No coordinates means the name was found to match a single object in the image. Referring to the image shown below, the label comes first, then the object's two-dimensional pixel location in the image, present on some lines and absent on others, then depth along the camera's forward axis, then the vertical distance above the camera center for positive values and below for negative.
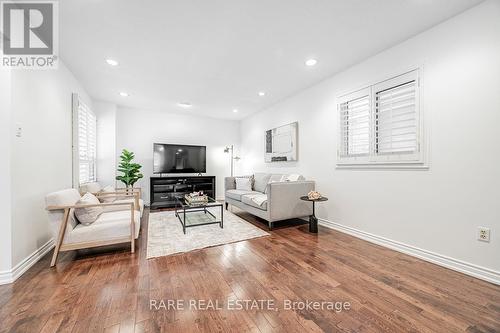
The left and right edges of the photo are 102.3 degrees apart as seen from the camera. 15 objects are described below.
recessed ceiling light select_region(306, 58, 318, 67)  2.89 +1.52
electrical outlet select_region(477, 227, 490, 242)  1.87 -0.64
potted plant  4.54 -0.09
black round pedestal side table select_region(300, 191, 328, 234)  3.13 -0.53
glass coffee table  3.34 -0.97
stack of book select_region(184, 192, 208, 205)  3.49 -0.58
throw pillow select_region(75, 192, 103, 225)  2.34 -0.56
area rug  2.58 -1.04
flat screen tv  5.19 +0.20
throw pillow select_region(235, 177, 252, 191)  4.77 -0.43
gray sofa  3.30 -0.63
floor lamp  6.38 +0.42
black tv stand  5.03 -0.57
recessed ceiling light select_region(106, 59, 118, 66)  2.87 +1.51
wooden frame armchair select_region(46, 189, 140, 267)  2.12 -0.70
